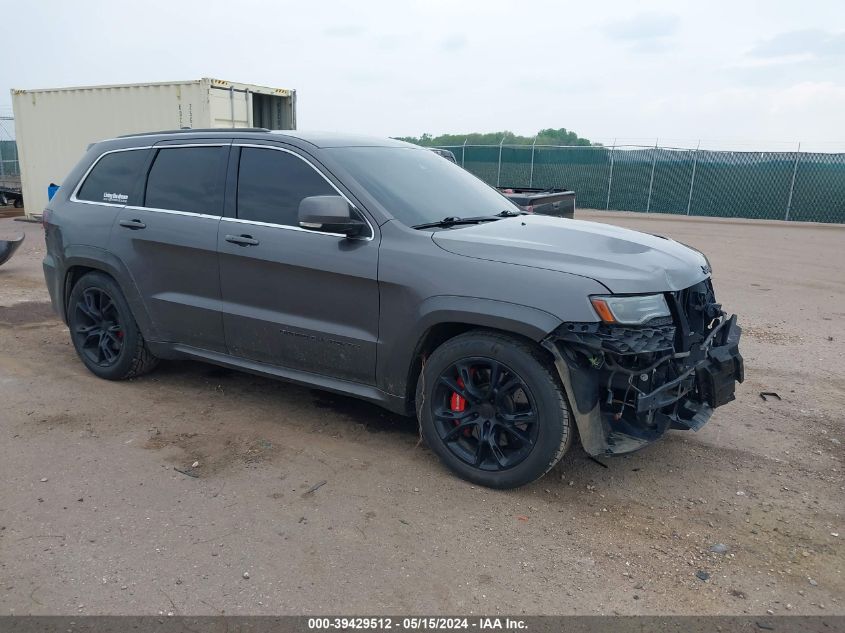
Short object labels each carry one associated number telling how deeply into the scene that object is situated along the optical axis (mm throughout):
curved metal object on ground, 10094
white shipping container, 13750
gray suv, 3592
